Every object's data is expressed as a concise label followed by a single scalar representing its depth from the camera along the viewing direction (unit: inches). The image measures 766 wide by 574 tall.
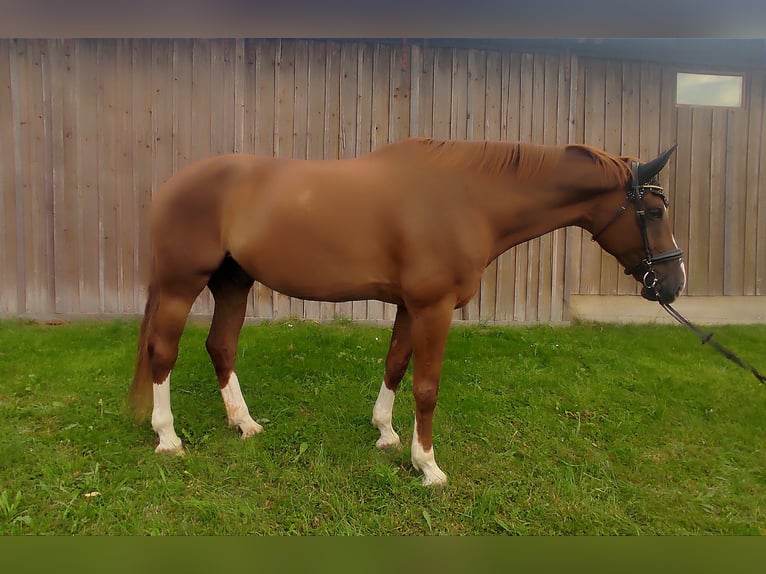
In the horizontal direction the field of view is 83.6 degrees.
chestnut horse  89.6
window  163.8
